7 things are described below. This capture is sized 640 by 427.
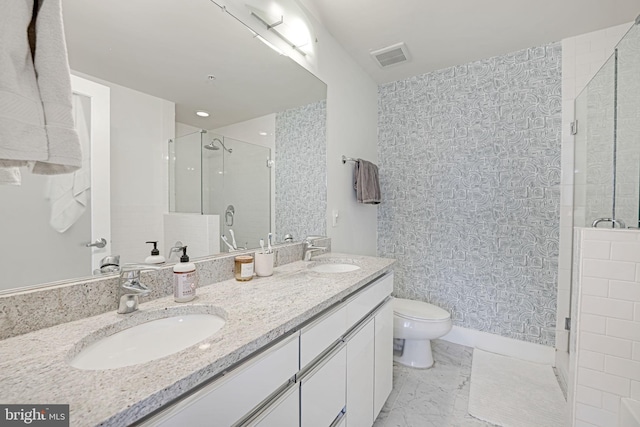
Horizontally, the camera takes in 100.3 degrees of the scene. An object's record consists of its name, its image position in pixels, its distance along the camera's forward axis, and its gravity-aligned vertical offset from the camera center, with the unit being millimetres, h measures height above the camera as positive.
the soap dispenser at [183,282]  893 -249
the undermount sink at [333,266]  1652 -355
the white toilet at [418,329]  1950 -881
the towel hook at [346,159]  2137 +415
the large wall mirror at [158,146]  771 +264
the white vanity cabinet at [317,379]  583 -525
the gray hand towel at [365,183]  2213 +230
